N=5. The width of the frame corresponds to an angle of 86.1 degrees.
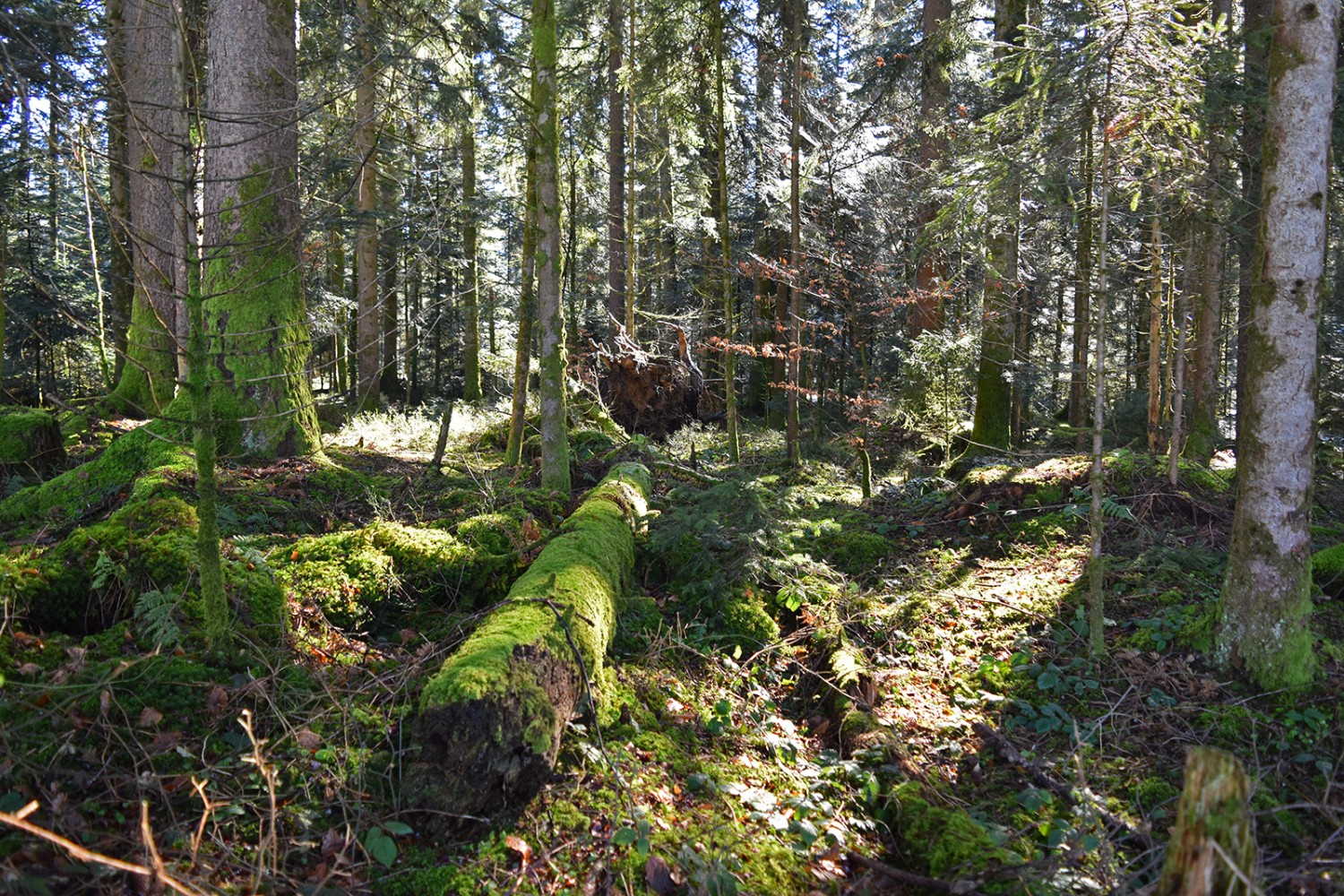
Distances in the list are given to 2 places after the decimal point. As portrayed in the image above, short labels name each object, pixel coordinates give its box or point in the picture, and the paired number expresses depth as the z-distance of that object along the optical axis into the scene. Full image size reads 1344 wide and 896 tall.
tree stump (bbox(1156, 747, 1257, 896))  2.20
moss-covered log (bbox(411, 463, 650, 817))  3.07
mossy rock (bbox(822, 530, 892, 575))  7.47
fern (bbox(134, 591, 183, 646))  3.47
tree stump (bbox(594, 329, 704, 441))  15.24
